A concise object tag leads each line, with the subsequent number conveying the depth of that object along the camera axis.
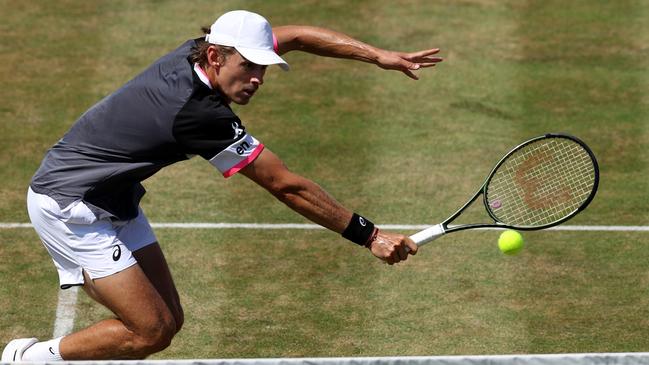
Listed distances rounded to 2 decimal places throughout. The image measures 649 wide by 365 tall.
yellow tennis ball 18.41
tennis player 15.67
